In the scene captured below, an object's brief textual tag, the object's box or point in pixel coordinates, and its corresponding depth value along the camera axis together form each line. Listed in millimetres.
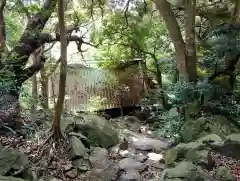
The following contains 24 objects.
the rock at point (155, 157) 3833
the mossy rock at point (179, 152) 2953
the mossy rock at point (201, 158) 2702
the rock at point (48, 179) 3121
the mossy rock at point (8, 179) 2283
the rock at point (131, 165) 3528
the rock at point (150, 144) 4286
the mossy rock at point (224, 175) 2497
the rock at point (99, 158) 3510
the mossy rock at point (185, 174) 2464
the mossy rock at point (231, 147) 2906
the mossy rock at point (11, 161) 2808
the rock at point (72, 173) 3265
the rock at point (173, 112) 4025
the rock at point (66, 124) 3912
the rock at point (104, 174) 3294
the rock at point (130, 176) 3296
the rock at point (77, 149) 3531
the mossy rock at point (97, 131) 4141
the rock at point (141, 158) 3796
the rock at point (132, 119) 6171
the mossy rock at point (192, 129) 3667
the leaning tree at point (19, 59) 3554
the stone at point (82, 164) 3397
